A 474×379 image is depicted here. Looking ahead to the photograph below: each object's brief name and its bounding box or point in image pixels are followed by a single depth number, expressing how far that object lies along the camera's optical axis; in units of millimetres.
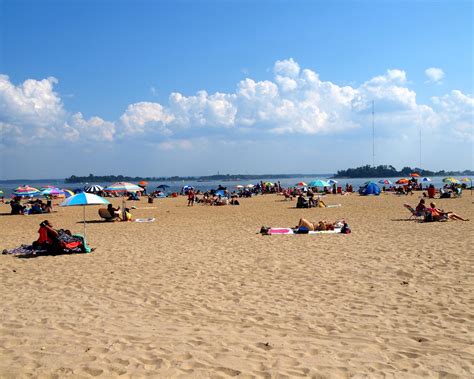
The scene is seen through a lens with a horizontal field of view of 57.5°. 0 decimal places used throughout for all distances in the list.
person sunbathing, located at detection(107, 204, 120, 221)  19270
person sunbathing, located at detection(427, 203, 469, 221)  16031
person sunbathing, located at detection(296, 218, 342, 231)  13591
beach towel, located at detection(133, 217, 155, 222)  19547
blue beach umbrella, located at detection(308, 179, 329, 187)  35303
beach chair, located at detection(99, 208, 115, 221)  19516
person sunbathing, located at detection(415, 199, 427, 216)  17106
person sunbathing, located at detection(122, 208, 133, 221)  19531
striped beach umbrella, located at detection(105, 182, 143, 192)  20047
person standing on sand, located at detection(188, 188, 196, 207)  31784
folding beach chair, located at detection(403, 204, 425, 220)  17156
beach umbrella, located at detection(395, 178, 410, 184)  43828
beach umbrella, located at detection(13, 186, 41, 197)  27153
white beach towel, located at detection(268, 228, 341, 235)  13433
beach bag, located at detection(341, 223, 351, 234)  13273
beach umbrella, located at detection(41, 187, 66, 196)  29400
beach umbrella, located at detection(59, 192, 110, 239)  12064
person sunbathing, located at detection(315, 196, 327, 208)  26500
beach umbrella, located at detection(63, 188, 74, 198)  31589
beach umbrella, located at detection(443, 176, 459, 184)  37956
